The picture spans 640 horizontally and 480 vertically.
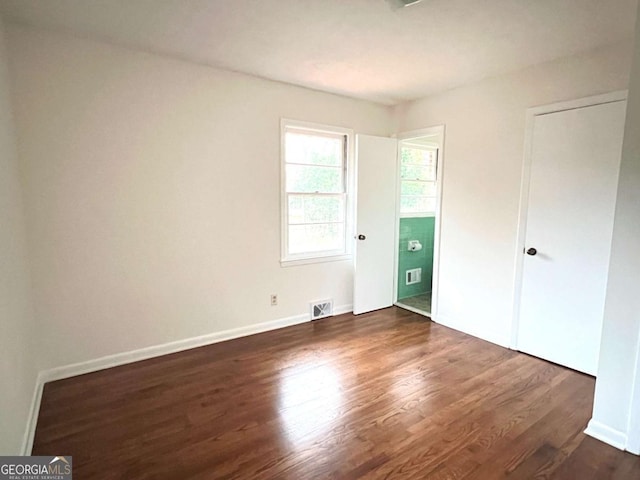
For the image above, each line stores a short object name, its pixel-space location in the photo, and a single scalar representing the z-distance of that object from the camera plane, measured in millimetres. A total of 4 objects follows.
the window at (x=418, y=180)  4473
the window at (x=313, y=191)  3588
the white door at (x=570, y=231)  2543
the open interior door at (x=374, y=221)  3904
